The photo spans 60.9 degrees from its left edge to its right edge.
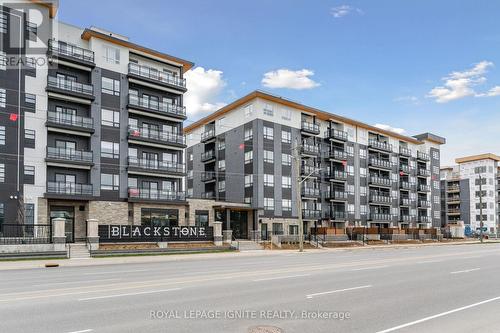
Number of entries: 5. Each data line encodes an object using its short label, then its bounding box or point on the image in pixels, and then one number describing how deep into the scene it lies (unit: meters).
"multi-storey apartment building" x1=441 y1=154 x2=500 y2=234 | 114.81
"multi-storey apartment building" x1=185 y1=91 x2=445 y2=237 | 60.28
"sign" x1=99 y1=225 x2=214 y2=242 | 36.88
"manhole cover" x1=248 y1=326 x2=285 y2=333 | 8.38
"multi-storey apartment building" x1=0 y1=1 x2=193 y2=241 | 40.41
